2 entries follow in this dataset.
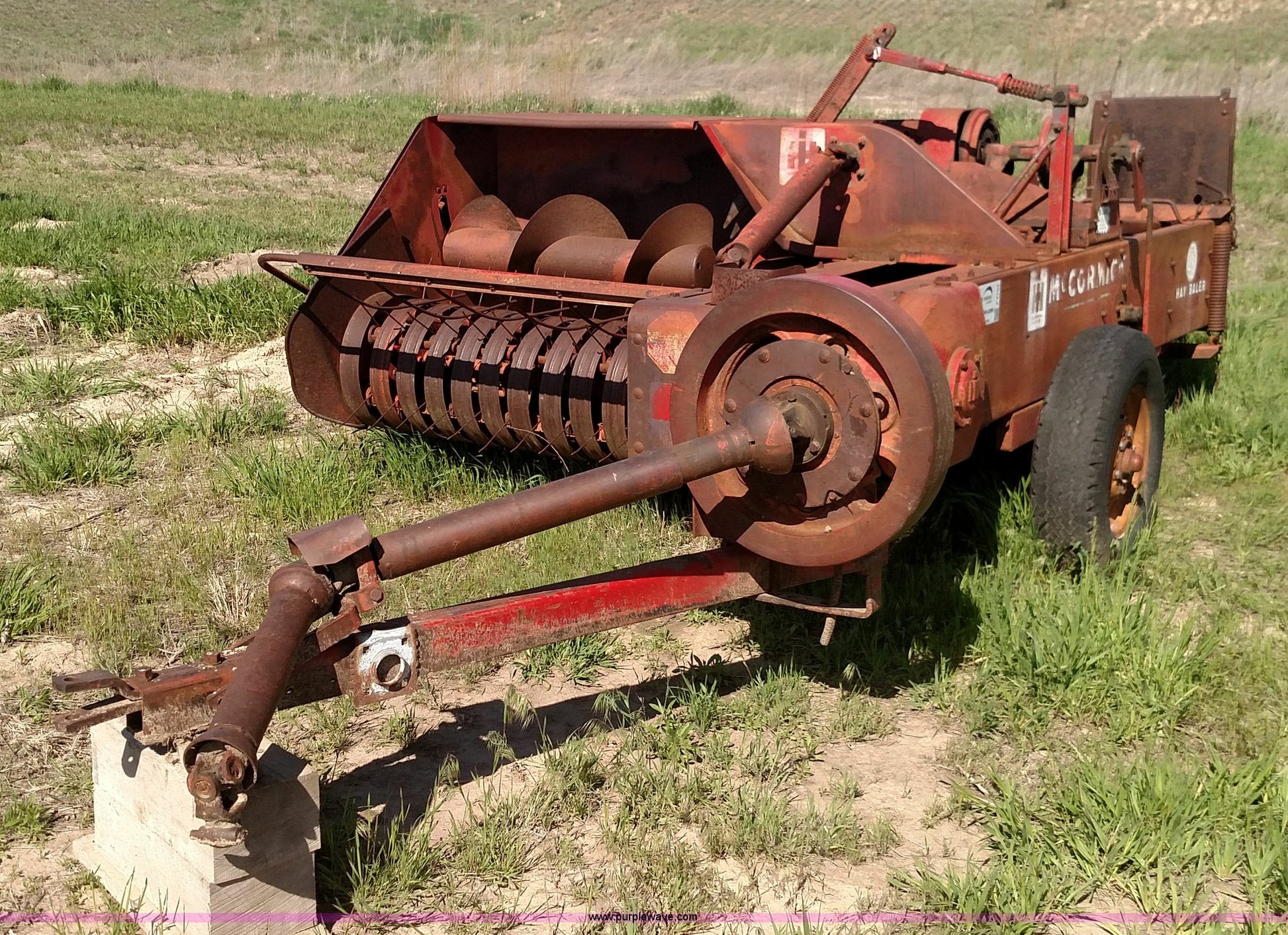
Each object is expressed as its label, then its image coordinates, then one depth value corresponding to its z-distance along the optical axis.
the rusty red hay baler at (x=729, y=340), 2.62
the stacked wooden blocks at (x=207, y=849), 2.39
